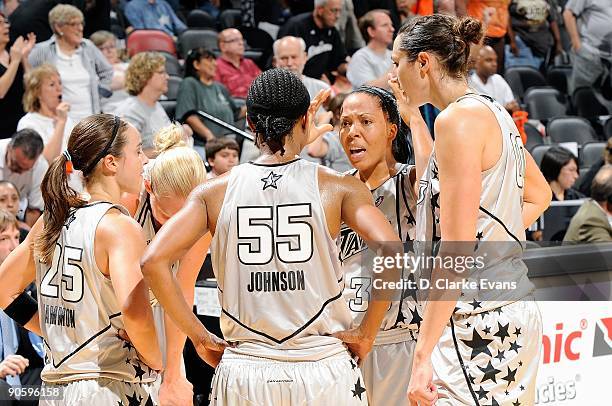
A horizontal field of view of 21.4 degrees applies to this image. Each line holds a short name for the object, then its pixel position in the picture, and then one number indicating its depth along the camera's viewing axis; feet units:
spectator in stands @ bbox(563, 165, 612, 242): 35.44
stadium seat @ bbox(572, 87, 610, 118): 61.91
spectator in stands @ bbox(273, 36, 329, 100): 46.65
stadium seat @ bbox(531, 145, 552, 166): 49.98
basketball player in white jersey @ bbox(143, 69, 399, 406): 16.54
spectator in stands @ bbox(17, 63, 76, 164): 42.80
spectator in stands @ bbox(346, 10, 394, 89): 51.87
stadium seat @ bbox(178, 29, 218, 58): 60.35
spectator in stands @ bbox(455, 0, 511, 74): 59.52
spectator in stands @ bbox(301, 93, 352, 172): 43.44
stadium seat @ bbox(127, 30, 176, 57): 56.13
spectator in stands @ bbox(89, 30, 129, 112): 50.26
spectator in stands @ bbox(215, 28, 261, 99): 53.74
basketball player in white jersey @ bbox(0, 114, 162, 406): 17.65
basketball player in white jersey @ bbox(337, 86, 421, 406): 20.90
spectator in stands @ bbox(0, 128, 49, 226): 40.17
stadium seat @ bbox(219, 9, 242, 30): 65.78
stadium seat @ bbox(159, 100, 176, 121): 51.39
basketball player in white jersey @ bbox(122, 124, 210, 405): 19.51
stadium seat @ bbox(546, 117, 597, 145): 56.57
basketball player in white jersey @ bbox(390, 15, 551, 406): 16.24
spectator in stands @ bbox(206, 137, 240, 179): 40.39
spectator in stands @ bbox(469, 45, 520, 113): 54.04
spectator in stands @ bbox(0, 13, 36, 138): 45.87
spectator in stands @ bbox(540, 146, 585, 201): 46.30
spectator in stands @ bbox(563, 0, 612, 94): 61.96
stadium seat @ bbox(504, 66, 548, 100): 63.65
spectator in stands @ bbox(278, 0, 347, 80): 55.17
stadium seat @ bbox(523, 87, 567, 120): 60.61
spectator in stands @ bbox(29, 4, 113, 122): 47.52
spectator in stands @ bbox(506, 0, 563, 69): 65.91
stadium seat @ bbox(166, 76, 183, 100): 55.00
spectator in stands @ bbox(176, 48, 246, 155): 48.35
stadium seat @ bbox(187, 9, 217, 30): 65.22
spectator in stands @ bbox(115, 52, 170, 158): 44.74
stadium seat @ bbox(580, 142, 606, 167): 53.61
